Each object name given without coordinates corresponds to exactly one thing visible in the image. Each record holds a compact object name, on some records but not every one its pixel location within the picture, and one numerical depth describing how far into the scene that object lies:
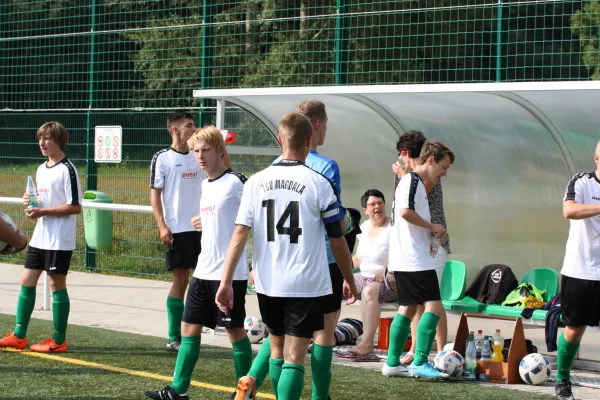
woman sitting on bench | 16.00
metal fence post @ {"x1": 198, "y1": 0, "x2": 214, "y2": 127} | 25.30
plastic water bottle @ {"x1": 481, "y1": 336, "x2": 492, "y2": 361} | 14.82
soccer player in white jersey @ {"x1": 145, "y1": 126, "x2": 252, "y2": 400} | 12.05
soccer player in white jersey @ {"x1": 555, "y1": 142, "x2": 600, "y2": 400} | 12.80
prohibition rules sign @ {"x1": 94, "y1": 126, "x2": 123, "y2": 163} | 25.12
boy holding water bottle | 15.45
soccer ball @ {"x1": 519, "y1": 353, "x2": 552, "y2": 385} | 14.16
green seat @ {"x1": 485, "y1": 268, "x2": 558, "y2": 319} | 17.44
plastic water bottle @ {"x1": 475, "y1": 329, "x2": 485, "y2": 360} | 14.86
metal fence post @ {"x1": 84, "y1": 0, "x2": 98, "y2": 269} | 27.12
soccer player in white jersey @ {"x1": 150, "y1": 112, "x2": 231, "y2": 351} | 15.88
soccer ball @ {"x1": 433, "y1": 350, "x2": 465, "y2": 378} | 14.32
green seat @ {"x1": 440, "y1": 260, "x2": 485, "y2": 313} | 16.95
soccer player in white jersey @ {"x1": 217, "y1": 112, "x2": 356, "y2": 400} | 10.26
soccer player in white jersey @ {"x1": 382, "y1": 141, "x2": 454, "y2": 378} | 14.05
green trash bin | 26.11
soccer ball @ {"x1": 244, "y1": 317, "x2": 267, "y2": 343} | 16.86
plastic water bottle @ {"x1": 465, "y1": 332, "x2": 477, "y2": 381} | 14.62
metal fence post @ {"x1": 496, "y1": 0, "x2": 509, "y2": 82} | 20.25
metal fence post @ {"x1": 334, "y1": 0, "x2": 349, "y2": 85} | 22.72
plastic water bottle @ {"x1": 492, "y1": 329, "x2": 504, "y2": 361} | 14.75
